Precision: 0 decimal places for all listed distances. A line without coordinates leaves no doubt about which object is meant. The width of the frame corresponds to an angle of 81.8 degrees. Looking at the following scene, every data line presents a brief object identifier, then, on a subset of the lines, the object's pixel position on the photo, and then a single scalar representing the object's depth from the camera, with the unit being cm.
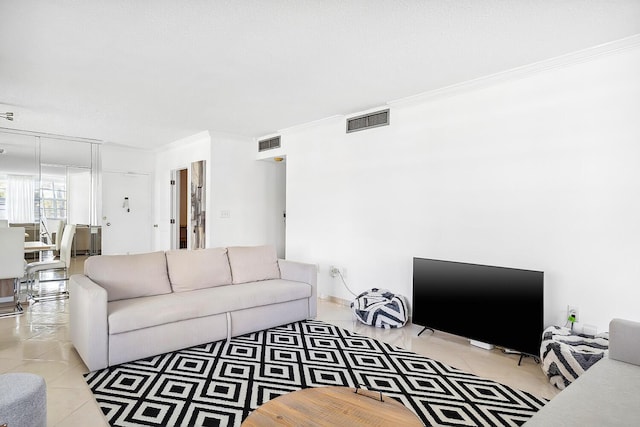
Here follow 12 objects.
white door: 734
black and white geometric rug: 220
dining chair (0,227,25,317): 428
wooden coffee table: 150
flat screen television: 294
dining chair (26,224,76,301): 495
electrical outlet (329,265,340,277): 493
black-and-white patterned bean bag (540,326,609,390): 241
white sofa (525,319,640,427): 145
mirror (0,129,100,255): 536
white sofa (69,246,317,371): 279
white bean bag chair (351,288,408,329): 387
